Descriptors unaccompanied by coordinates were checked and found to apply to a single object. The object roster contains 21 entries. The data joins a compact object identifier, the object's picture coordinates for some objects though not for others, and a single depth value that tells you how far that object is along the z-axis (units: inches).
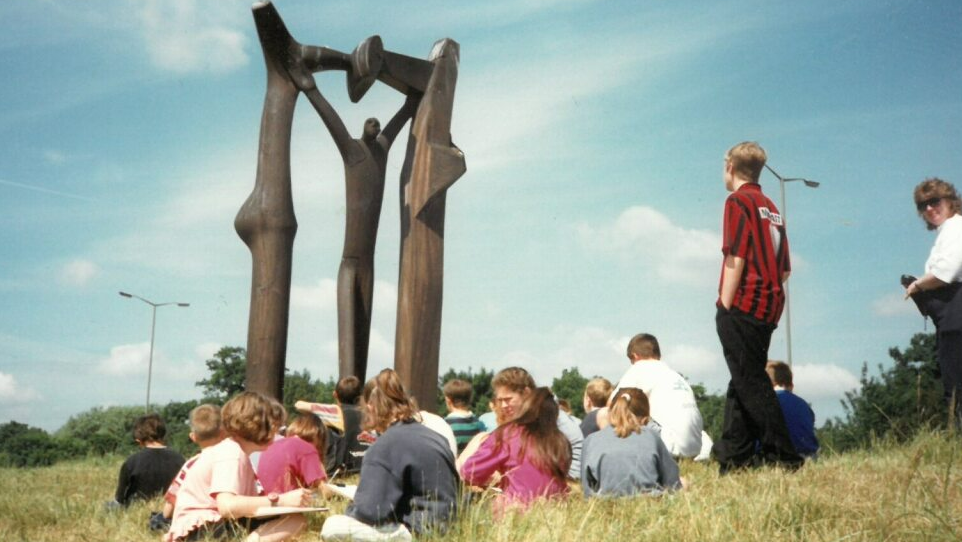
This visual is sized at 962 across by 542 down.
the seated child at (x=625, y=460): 229.3
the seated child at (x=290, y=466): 261.6
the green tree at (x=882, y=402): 523.8
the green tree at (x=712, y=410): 696.4
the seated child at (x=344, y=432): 337.4
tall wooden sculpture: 347.6
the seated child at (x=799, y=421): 300.7
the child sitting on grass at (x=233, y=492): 210.4
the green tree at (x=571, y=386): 753.0
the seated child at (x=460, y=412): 308.2
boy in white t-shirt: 311.6
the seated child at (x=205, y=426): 260.4
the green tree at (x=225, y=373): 778.8
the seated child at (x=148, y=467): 320.2
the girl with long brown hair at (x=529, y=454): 225.1
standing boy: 243.1
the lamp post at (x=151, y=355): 1026.7
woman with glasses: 271.3
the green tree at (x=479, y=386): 751.1
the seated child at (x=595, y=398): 344.5
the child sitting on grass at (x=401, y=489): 194.4
